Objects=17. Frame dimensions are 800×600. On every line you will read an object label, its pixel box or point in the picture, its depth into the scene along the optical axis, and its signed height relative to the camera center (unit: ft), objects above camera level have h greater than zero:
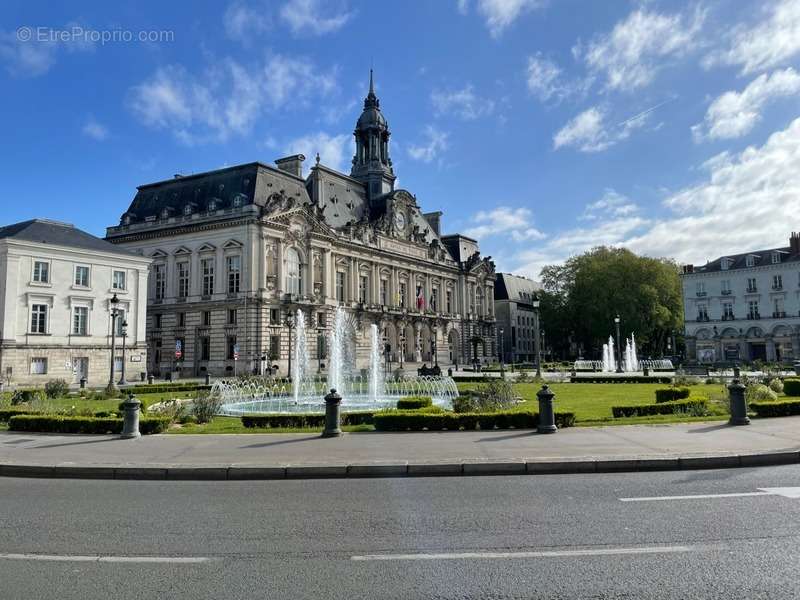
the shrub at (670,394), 72.38 -3.83
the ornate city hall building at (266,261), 202.49 +39.25
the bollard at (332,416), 50.98 -3.81
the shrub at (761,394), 69.51 -3.97
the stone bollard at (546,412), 51.21 -3.92
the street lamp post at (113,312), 121.80 +12.79
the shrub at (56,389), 100.38 -2.18
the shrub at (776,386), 84.57 -3.64
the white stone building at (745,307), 256.73 +22.77
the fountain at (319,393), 83.87 -4.20
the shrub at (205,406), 64.39 -3.68
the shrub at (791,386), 76.95 -3.42
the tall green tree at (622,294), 279.90 +31.36
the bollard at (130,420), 51.99 -3.84
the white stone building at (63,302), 144.79 +18.10
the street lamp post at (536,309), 145.28 +13.13
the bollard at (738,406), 54.39 -4.02
